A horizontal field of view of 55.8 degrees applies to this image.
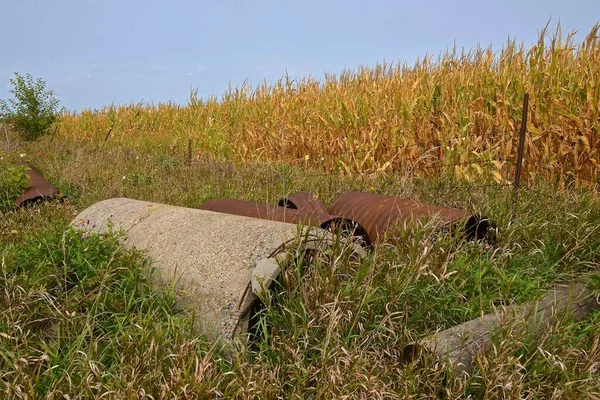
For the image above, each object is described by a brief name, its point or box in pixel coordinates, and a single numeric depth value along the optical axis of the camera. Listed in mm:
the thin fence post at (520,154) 5442
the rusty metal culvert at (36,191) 7625
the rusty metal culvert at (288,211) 4699
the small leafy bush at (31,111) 20078
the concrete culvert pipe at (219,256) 3555
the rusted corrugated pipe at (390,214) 4502
